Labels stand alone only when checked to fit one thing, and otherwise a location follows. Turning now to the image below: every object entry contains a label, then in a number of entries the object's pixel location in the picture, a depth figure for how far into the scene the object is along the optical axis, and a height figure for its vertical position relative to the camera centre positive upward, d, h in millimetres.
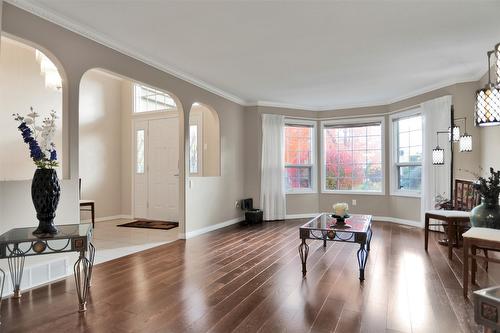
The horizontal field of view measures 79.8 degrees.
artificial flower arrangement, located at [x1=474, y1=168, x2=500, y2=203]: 3031 -213
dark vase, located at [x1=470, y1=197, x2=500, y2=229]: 2988 -473
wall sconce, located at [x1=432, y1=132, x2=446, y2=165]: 4719 +192
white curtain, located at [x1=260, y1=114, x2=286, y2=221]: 6488 -37
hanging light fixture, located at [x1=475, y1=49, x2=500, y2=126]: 1995 +422
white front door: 6371 -55
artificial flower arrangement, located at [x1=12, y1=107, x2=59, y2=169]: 2369 +198
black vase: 2406 -232
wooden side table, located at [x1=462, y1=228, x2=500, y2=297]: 2449 -621
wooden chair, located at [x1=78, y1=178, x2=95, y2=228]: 5621 -734
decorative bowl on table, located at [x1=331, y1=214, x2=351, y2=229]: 3250 -597
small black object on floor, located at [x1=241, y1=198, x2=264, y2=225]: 6184 -925
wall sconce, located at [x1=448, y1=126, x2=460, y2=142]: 4512 +517
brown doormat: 5738 -1118
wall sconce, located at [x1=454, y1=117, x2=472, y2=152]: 4252 +358
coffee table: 2932 -657
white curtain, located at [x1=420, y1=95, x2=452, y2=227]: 5047 +308
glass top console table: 2170 -577
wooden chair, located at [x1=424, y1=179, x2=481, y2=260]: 3724 -589
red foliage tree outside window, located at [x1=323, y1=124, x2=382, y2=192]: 6613 +243
